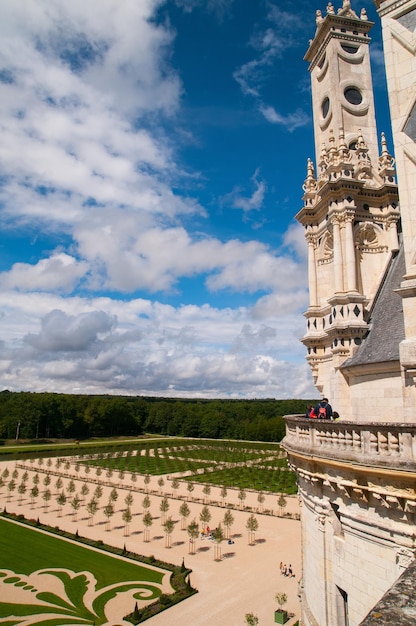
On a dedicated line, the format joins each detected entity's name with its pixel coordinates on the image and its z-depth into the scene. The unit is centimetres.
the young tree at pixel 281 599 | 2709
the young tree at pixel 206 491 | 5816
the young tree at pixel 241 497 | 5434
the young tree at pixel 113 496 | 5491
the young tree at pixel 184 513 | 4724
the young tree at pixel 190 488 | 5906
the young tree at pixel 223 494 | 5698
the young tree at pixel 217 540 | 3816
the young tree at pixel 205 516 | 4459
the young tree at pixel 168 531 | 4134
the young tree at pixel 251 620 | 2416
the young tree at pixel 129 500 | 5178
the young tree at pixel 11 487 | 6110
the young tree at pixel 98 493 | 5591
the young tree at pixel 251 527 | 4178
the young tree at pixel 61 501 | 5157
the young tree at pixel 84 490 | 6066
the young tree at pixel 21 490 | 5820
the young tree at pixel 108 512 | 4834
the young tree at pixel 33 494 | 5895
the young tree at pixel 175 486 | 6184
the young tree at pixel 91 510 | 4839
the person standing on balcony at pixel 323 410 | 1468
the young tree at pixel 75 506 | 5122
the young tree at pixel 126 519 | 4432
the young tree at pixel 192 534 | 3950
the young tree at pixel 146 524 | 4325
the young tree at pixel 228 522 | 4353
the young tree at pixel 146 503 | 5134
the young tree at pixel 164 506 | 4862
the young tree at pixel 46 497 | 5488
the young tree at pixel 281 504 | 5044
